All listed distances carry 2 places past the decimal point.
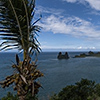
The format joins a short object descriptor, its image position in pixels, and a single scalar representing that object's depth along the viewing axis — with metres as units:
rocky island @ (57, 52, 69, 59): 108.50
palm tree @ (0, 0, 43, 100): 4.86
